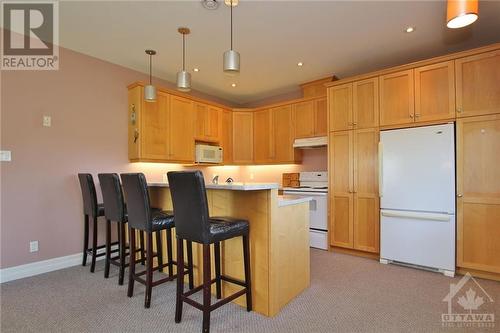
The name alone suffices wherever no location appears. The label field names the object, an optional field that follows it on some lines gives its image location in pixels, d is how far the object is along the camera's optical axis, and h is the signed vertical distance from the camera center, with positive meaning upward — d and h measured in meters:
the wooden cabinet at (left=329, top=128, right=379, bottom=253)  3.53 -0.30
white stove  3.98 -0.64
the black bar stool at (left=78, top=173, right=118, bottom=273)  3.06 -0.47
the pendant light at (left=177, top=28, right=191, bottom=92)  2.77 +0.93
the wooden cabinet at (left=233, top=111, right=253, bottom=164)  5.36 +0.63
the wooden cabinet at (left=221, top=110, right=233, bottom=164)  5.15 +0.64
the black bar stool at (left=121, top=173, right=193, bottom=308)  2.25 -0.45
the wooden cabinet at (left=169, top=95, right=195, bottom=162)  4.23 +0.64
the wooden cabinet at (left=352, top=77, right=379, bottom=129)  3.52 +0.88
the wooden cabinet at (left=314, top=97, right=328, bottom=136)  4.42 +0.86
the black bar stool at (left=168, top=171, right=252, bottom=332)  1.83 -0.44
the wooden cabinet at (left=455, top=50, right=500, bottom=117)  2.80 +0.91
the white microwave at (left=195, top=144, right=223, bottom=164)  4.60 +0.26
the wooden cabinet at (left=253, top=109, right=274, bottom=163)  5.10 +0.62
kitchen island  2.10 -0.66
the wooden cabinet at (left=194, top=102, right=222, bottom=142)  4.65 +0.84
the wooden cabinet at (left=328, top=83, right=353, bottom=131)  3.74 +0.88
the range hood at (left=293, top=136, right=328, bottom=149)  4.24 +0.43
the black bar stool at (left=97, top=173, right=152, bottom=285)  2.67 -0.43
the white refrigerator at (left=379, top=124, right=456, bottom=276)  2.96 -0.34
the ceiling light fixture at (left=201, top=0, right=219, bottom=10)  2.43 +1.53
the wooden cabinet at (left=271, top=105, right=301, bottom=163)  4.82 +0.60
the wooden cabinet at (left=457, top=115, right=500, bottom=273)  2.79 -0.27
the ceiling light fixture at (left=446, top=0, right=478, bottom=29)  1.43 +0.87
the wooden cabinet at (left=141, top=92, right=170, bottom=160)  3.85 +0.59
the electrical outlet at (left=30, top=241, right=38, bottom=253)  3.03 -0.89
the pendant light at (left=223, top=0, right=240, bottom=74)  2.25 +0.91
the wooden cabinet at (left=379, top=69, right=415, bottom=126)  3.27 +0.88
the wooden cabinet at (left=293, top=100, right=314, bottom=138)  4.57 +0.87
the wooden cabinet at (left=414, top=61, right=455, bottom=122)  3.02 +0.89
